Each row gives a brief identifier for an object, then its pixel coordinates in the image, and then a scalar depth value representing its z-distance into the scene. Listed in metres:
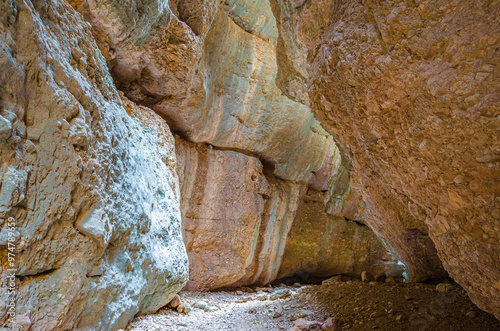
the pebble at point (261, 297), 5.65
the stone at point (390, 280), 4.88
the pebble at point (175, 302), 4.07
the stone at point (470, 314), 2.78
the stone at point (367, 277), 5.36
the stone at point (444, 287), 3.57
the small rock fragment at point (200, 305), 4.72
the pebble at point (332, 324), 2.99
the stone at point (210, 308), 4.64
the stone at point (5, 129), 1.74
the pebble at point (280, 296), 5.37
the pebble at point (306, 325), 3.12
